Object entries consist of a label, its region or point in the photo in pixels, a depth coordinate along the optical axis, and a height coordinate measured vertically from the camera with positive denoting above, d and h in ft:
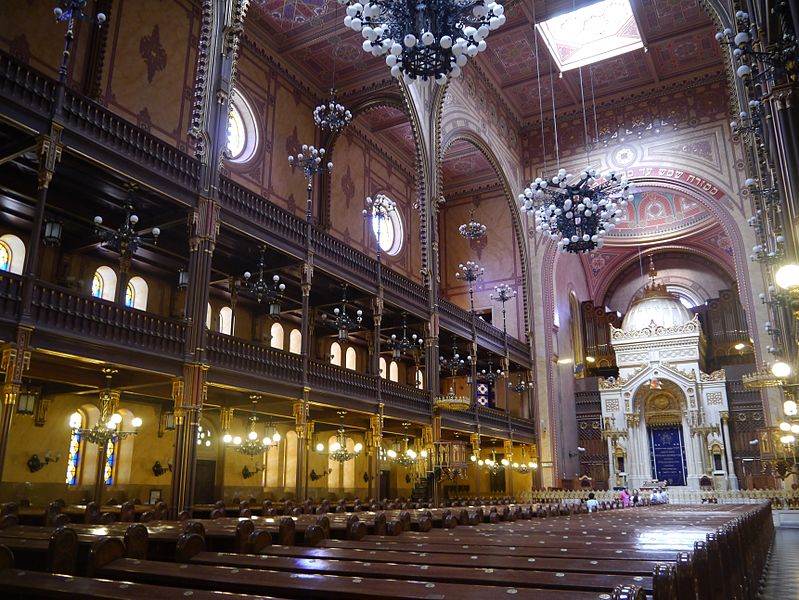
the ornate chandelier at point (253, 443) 58.62 +1.97
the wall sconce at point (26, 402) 41.68 +3.94
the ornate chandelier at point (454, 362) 76.79 +12.17
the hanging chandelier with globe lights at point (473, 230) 86.38 +30.75
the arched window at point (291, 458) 73.01 +0.82
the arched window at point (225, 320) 65.44 +14.45
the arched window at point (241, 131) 65.65 +33.72
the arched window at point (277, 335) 71.87 +14.16
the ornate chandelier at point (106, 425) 43.13 +2.67
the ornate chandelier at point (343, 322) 60.29 +13.25
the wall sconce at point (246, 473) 66.56 -0.77
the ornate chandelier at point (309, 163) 52.24 +23.98
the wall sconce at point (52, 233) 42.22 +14.80
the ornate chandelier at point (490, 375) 81.97 +11.38
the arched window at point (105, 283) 53.36 +14.81
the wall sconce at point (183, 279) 49.41 +13.97
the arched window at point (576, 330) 112.37 +23.20
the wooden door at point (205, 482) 61.41 -1.56
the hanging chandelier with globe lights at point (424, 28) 33.32 +22.33
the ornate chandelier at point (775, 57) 21.07 +13.60
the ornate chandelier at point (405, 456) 76.34 +1.14
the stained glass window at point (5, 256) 47.09 +14.92
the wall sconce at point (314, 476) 76.97 -1.22
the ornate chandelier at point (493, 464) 86.89 +0.23
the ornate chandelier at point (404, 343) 70.43 +13.16
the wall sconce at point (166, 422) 51.55 +3.57
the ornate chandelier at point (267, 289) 50.96 +13.95
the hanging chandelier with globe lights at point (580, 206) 49.80 +19.63
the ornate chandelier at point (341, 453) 65.46 +1.23
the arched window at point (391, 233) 91.35 +32.68
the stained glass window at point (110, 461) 53.47 +0.33
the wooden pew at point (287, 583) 10.00 -1.93
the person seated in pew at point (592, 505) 61.17 -3.62
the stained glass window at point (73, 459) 50.83 +0.46
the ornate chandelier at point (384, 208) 88.22 +35.07
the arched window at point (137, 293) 56.18 +14.69
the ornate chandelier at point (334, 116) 58.08 +31.31
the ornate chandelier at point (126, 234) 41.22 +14.55
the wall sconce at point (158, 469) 56.85 -0.33
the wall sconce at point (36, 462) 47.26 +0.21
